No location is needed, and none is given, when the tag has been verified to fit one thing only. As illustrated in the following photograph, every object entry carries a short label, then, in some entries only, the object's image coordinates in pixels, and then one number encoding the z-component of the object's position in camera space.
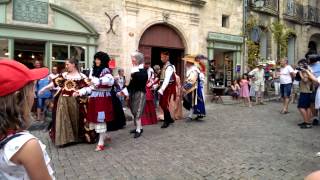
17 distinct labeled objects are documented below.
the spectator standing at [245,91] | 9.99
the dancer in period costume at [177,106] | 6.94
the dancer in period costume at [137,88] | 5.27
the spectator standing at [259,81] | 10.05
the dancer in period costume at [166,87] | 6.06
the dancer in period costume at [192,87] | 6.65
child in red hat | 1.16
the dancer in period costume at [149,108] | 6.13
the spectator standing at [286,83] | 8.05
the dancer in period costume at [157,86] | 6.33
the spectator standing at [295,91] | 10.21
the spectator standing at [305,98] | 5.99
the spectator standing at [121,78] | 8.41
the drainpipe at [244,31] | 13.36
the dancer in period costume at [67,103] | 4.69
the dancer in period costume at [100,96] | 4.48
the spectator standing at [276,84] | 12.59
